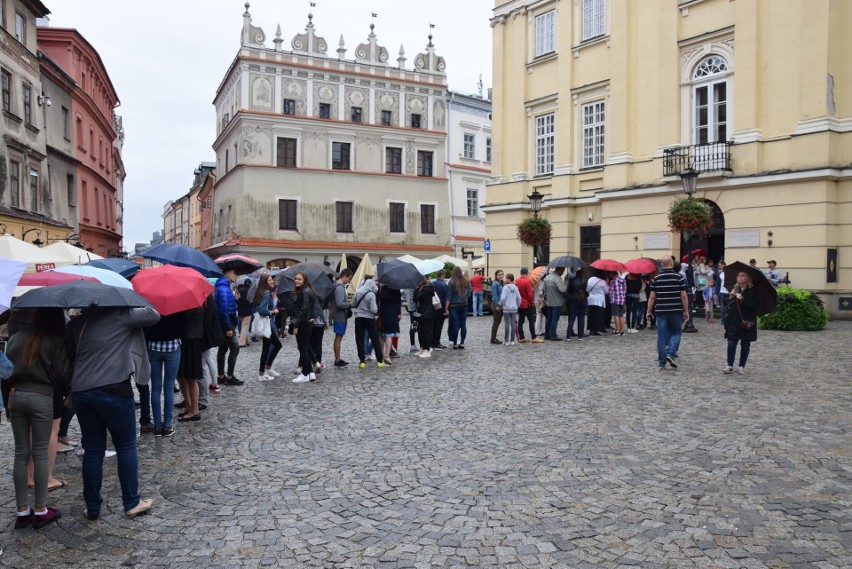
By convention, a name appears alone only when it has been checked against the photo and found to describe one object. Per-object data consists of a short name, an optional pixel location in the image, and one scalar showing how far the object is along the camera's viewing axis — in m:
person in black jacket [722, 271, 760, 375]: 11.04
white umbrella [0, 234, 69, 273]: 9.79
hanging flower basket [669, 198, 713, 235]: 18.84
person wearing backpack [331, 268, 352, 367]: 12.96
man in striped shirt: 11.83
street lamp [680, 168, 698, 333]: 18.34
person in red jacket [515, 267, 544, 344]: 17.05
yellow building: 19.64
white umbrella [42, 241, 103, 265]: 11.54
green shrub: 17.27
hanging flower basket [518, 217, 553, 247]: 25.25
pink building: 35.91
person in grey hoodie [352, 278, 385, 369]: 12.78
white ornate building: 41.62
